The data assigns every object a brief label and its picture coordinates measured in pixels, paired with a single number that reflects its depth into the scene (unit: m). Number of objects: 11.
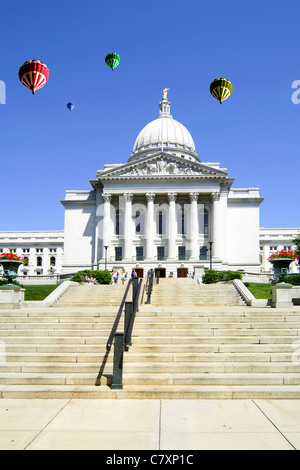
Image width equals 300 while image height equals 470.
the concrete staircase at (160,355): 8.22
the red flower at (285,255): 17.99
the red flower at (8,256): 22.59
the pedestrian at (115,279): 36.10
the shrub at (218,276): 35.06
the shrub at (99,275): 39.17
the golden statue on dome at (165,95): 89.78
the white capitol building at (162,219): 54.62
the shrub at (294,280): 24.91
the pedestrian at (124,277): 36.55
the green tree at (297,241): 51.68
